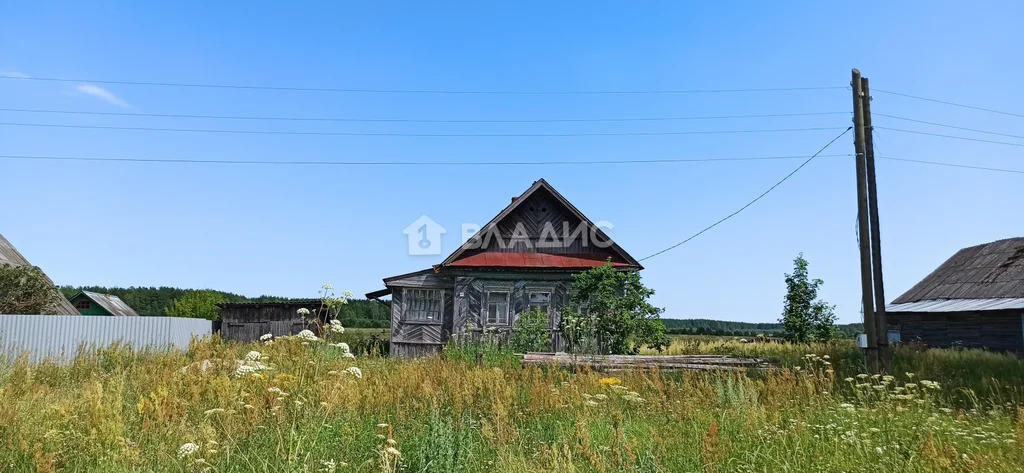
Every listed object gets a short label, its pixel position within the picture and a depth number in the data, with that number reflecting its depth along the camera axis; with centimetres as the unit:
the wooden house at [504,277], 1970
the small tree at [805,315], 1970
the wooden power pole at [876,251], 1140
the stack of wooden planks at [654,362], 1022
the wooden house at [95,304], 3300
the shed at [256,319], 2533
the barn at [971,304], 2155
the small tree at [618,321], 1523
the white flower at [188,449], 357
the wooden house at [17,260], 1994
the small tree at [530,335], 1491
